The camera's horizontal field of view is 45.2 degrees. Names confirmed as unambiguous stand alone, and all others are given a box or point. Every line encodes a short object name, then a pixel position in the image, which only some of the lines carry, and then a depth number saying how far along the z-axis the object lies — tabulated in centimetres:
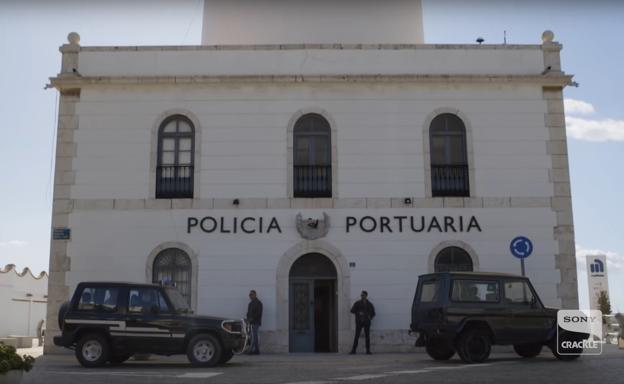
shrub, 917
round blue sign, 1744
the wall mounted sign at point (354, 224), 1953
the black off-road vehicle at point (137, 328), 1470
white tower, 2261
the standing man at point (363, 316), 1839
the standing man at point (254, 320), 1866
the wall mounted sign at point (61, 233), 1958
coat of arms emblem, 1945
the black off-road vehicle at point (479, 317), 1492
